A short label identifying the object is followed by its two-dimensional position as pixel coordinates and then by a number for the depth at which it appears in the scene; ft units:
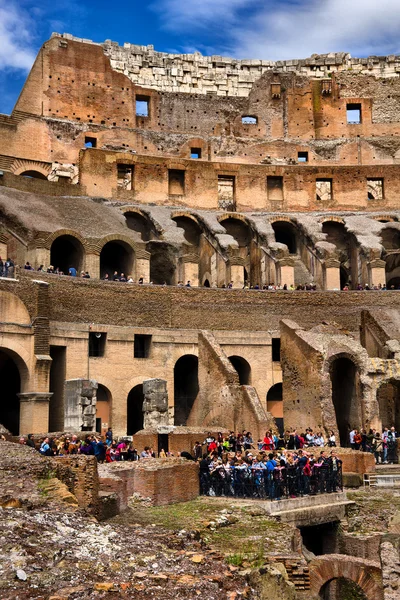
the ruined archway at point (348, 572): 42.19
